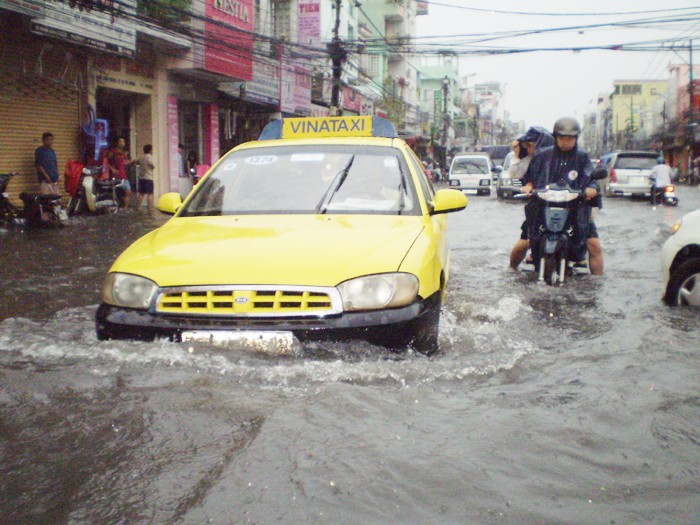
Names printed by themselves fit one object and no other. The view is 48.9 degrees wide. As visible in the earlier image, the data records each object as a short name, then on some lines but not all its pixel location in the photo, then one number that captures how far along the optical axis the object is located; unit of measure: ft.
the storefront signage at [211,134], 79.41
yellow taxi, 11.69
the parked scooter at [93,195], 51.19
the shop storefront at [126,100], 59.77
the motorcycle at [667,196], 72.28
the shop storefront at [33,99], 49.34
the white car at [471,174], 103.36
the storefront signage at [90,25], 46.37
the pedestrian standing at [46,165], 46.52
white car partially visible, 18.40
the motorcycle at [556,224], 22.98
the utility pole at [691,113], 171.27
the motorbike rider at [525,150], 26.37
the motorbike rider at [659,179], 72.23
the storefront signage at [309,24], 98.84
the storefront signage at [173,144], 69.10
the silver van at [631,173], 80.12
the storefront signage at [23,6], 42.83
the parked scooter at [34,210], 43.52
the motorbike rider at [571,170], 23.39
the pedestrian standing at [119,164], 56.59
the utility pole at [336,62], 79.10
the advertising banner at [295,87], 91.20
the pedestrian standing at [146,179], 58.90
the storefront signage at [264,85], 82.53
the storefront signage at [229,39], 65.57
